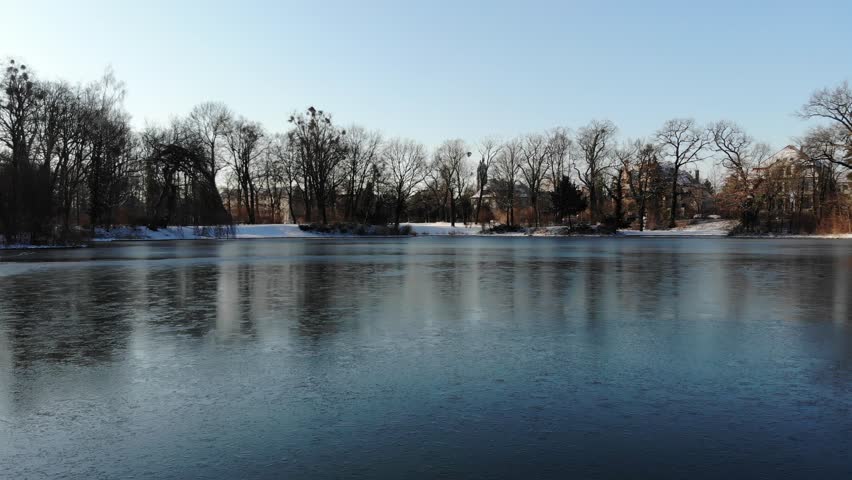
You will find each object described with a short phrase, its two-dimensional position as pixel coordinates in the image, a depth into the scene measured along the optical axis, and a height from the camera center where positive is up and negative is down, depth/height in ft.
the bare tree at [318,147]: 237.04 +29.51
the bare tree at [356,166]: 262.88 +24.51
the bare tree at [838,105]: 191.83 +34.56
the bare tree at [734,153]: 242.58 +25.73
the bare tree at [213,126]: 232.53 +36.77
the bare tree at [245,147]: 242.37 +30.30
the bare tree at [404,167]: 299.17 +26.80
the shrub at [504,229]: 247.29 -2.72
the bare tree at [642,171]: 266.98 +21.16
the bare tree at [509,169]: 298.97 +25.63
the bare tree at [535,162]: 290.76 +27.81
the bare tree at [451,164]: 322.96 +30.44
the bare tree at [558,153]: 282.36 +30.85
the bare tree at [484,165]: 308.81 +28.02
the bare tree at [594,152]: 263.90 +28.91
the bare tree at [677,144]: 255.09 +31.11
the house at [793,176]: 207.45 +15.58
